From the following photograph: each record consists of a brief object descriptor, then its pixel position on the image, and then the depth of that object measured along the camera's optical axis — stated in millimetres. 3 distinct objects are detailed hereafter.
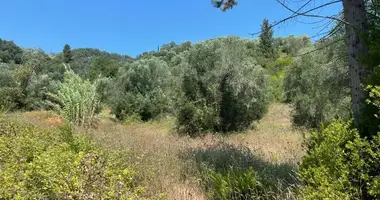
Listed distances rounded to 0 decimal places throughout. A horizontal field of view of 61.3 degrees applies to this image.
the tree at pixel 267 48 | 47575
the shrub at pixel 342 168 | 2730
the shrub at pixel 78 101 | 10797
